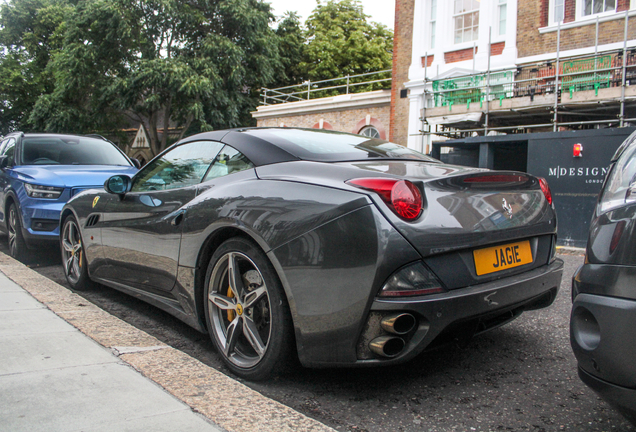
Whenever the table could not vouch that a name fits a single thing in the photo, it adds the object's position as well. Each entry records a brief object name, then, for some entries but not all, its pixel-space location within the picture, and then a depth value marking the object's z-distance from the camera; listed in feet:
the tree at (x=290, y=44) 105.81
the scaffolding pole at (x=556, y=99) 36.39
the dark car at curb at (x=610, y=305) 5.63
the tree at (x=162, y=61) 79.15
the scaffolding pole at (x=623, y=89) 33.23
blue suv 20.25
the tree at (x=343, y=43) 106.22
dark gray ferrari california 7.52
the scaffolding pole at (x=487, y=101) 40.26
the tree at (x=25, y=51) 114.42
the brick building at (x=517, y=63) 37.06
